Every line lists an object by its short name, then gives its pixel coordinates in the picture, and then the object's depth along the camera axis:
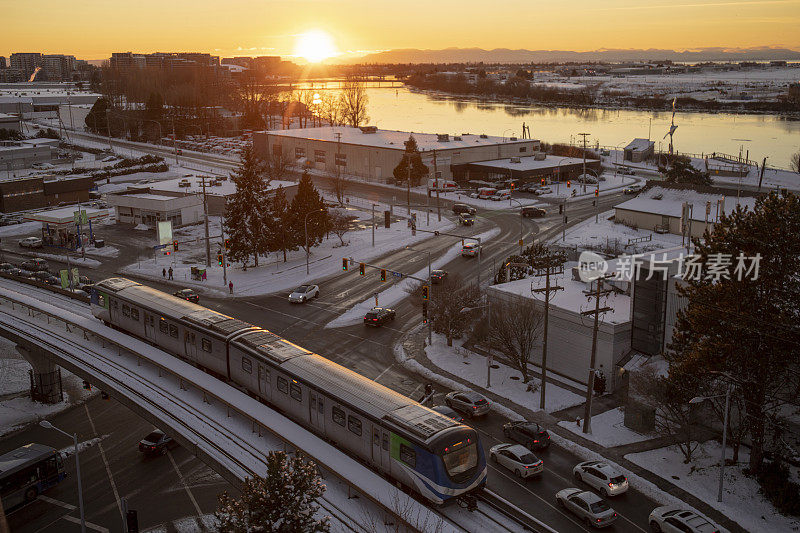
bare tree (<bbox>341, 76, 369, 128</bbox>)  152.02
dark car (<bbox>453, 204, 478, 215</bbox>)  72.81
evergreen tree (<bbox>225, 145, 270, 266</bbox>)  54.97
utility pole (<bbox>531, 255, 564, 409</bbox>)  30.30
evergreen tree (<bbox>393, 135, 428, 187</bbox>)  85.31
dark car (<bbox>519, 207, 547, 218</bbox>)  71.31
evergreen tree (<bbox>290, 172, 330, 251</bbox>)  56.59
